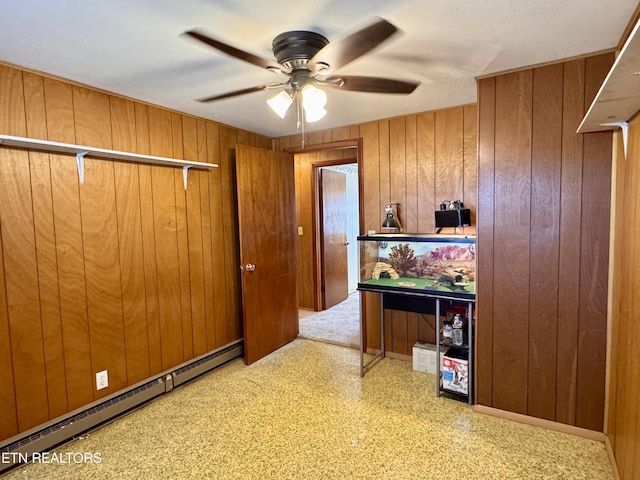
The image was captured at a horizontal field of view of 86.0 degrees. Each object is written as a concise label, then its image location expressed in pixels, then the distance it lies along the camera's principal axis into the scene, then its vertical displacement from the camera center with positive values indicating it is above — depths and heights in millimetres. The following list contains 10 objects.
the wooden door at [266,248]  3256 -292
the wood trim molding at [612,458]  1771 -1358
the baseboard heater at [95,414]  1970 -1272
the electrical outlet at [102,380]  2346 -1069
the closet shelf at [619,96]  1030 +455
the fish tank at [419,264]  2596 -406
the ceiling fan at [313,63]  1396 +718
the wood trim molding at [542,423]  2092 -1362
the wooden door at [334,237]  5039 -290
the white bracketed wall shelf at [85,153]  1883 +469
